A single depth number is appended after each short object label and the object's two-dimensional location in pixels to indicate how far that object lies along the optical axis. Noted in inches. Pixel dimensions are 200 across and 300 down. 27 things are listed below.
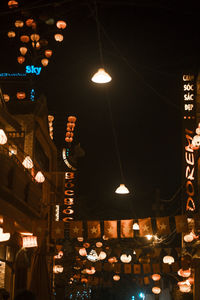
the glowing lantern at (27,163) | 689.0
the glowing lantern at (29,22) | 884.2
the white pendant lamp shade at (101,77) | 438.0
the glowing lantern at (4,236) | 526.9
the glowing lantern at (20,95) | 962.7
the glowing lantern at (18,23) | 946.0
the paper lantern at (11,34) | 994.7
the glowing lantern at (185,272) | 880.3
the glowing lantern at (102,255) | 1073.5
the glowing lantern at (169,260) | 957.3
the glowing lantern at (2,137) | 558.9
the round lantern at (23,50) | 1024.5
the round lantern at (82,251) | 1055.6
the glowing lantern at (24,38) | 1002.4
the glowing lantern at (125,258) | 1011.9
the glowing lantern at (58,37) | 1029.8
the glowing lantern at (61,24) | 983.3
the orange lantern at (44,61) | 1026.7
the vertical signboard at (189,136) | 944.9
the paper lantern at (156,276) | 1055.9
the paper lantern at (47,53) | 1042.1
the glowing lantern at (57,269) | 1065.5
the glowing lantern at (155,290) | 1143.6
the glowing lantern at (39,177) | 735.7
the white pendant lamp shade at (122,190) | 819.4
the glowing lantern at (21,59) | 1029.2
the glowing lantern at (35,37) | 973.8
